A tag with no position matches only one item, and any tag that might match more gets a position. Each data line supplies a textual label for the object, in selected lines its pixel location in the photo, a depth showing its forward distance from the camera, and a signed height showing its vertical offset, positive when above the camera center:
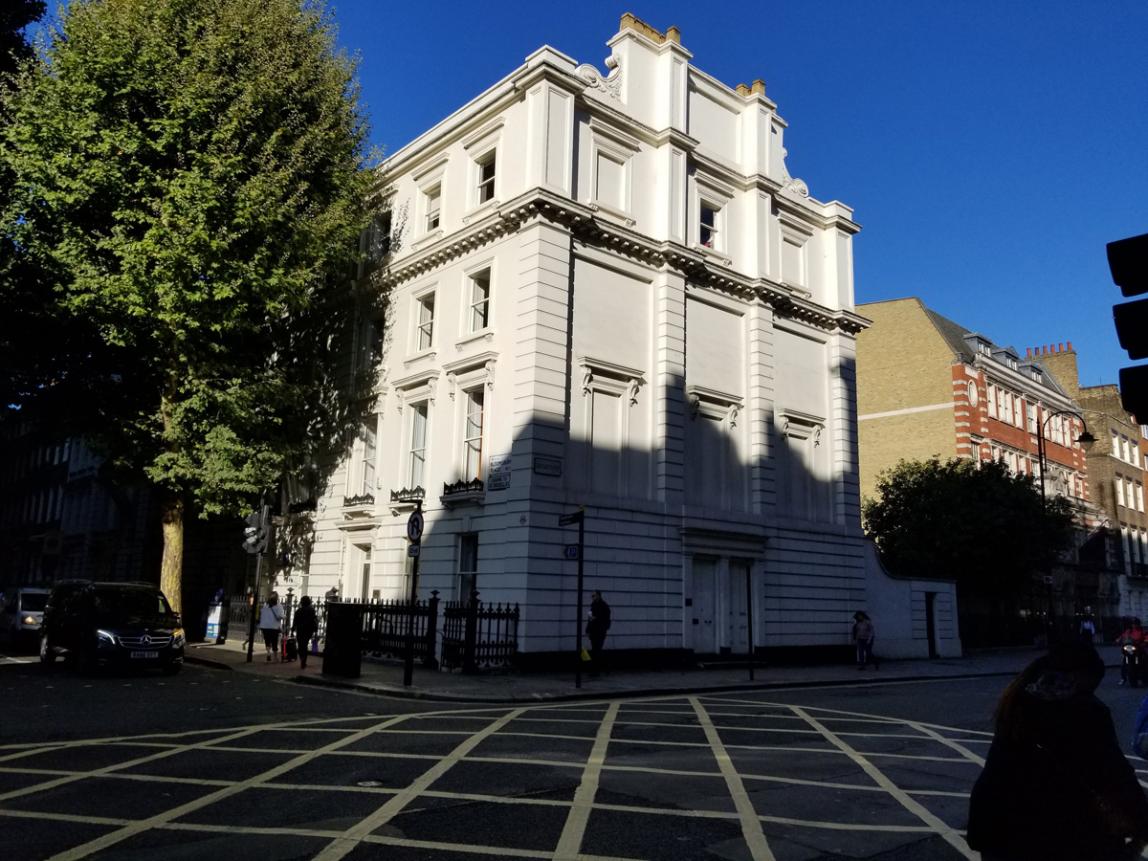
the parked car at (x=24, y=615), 23.64 -0.89
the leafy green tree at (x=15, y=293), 20.50 +6.94
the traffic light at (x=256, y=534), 20.44 +1.29
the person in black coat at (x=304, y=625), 19.17 -0.81
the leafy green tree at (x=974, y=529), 33.81 +3.00
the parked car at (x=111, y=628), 16.81 -0.87
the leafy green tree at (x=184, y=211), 19.42 +8.88
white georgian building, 20.67 +5.92
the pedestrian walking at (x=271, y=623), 20.52 -0.82
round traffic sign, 15.97 +1.20
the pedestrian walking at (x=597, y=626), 18.88 -0.66
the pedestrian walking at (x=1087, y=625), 36.48 -0.79
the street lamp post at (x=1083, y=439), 31.64 +6.21
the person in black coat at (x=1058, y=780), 3.10 -0.64
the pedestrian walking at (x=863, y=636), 24.00 -0.95
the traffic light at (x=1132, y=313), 4.13 +1.42
